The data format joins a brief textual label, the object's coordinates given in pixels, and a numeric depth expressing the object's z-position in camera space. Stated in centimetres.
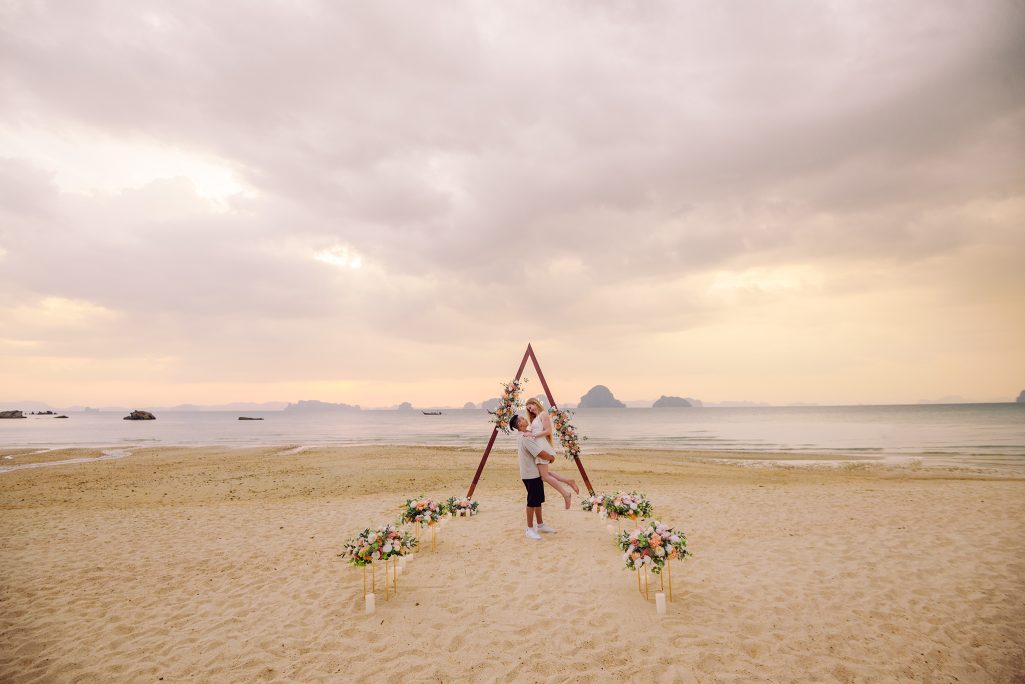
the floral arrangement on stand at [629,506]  1008
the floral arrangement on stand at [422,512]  943
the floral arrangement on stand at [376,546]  710
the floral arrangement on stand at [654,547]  678
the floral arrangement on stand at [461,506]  1187
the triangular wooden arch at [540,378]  1325
